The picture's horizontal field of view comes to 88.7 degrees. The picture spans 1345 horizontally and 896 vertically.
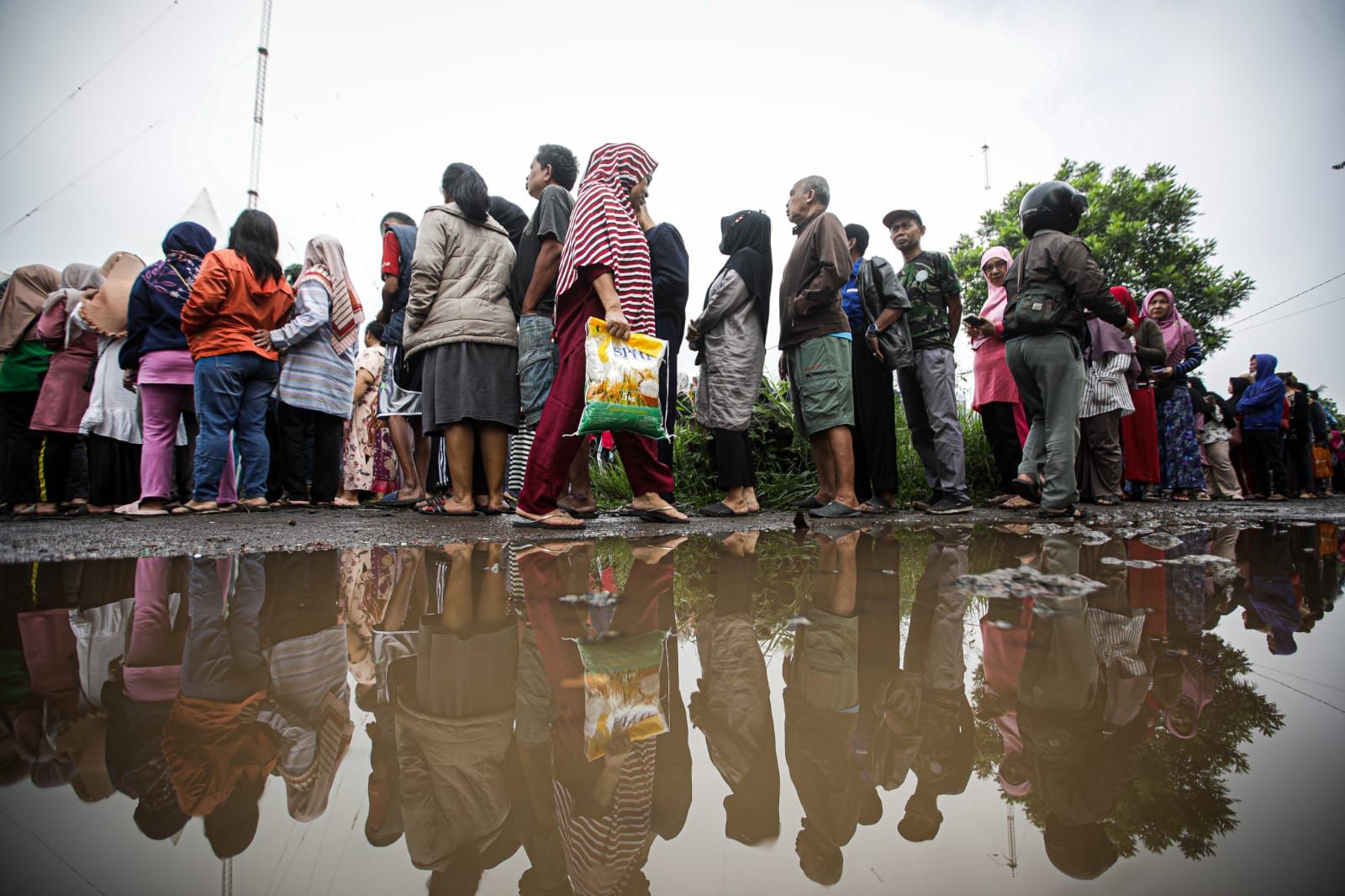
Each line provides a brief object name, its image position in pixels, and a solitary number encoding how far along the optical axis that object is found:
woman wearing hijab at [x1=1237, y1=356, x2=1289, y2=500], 7.81
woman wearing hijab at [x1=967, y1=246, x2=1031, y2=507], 4.71
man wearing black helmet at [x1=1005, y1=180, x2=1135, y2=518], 3.67
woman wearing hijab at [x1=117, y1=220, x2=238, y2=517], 4.32
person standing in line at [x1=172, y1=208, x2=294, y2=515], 4.10
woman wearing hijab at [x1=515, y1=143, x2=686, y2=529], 3.07
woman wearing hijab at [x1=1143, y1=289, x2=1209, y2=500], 6.19
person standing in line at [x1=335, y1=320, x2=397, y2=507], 5.73
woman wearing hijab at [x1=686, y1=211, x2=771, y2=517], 4.06
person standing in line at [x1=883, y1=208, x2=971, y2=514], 4.32
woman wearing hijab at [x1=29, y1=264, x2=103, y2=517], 5.12
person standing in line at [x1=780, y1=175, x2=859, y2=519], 3.91
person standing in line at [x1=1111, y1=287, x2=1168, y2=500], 5.66
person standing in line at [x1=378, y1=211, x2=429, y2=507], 4.27
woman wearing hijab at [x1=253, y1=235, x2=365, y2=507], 4.66
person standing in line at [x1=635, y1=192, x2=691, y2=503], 4.11
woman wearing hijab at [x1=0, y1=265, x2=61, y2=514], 5.30
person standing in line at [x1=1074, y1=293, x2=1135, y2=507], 4.86
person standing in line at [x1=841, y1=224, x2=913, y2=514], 4.36
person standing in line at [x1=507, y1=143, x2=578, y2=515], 3.66
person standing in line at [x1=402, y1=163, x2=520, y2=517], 3.60
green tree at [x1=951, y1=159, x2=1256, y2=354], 17.42
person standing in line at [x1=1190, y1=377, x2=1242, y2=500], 7.09
